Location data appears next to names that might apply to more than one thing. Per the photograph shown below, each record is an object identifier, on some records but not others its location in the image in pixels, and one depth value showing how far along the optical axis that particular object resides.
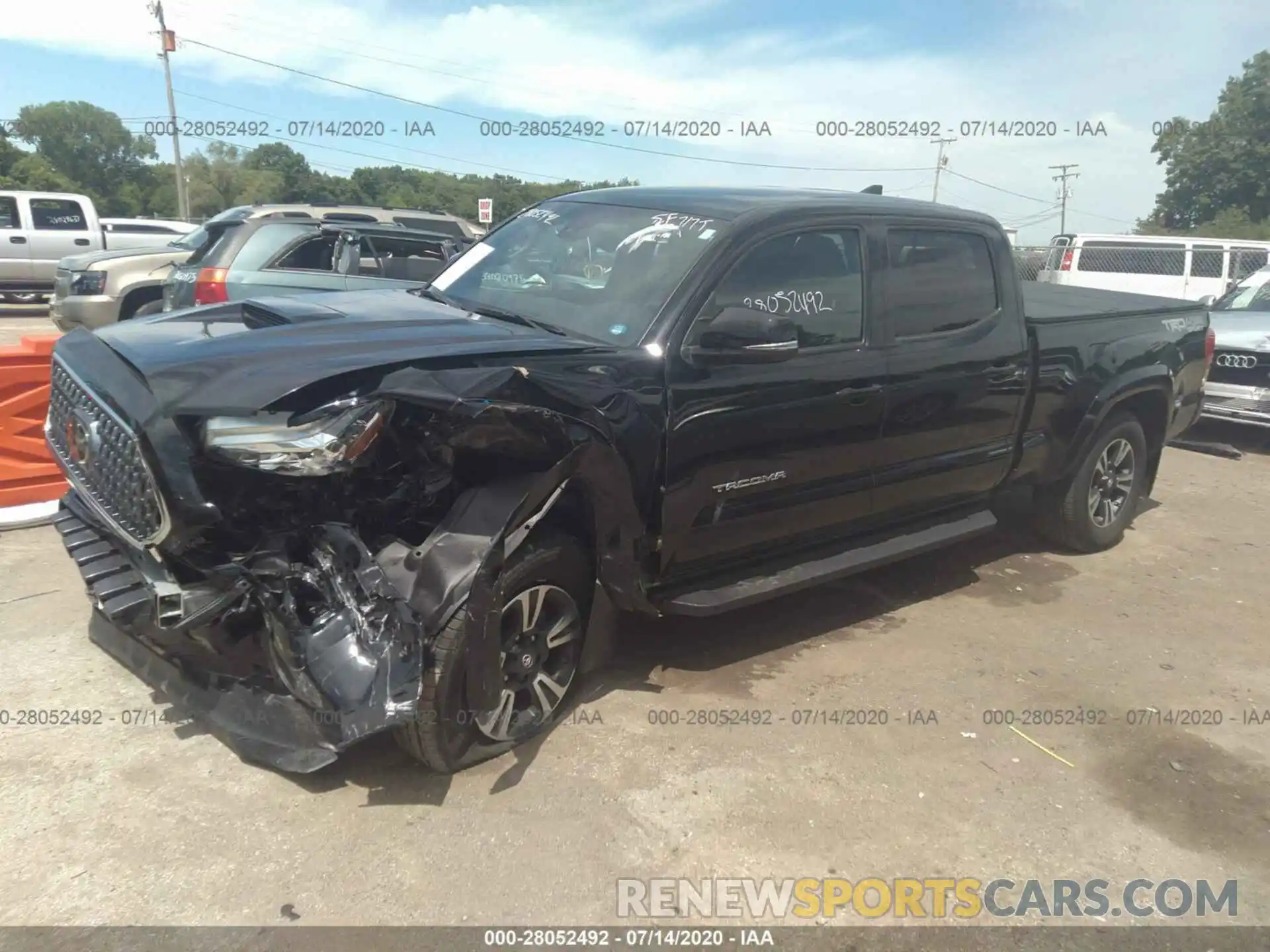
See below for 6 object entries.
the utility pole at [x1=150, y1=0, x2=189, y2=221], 37.43
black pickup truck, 2.90
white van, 15.87
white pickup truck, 16.61
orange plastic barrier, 5.47
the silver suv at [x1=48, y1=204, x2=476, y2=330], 10.20
